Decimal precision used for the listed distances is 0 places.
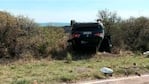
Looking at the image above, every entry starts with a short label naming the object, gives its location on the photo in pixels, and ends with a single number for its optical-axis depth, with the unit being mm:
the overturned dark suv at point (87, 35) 7984
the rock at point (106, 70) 5363
